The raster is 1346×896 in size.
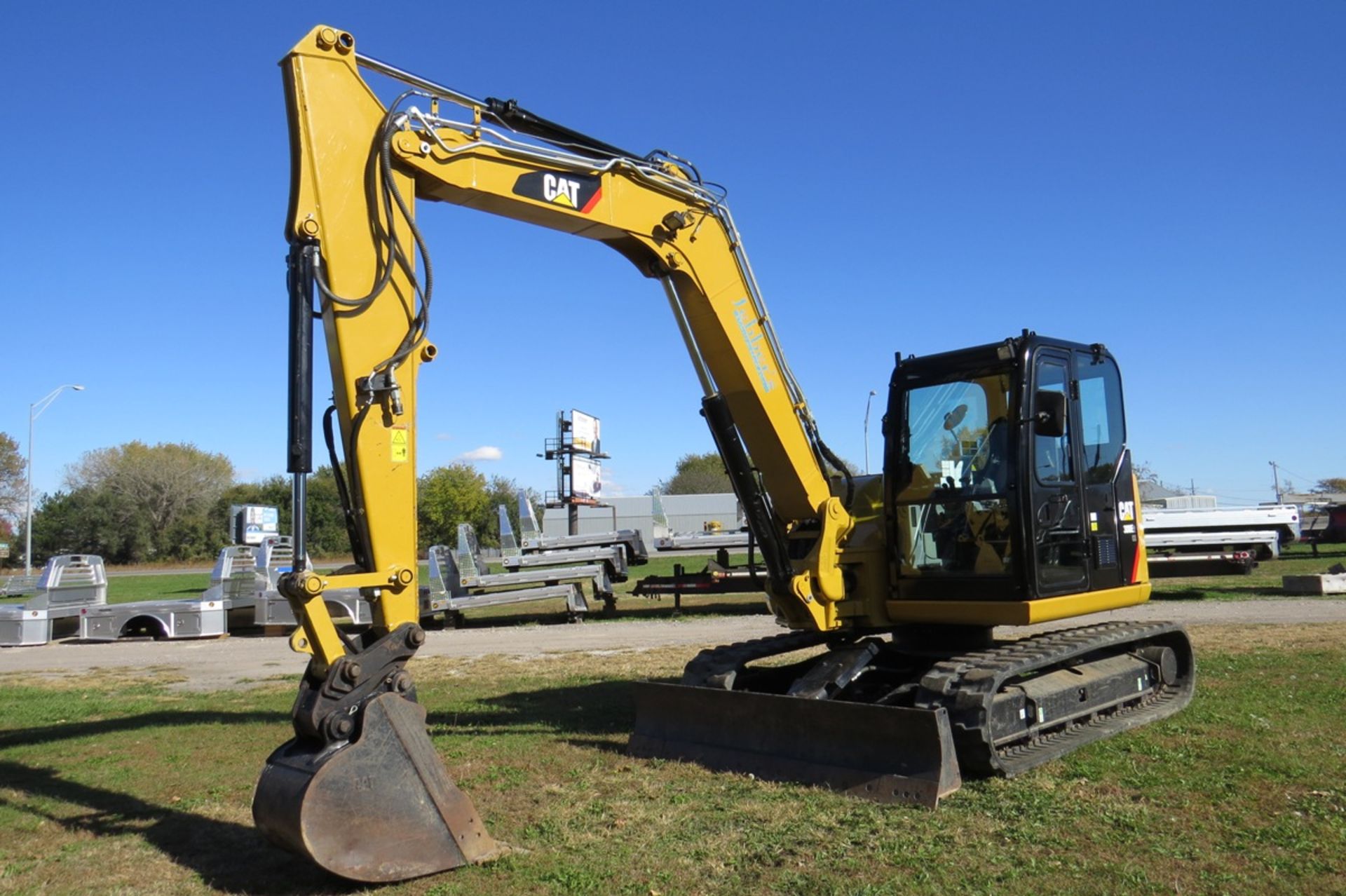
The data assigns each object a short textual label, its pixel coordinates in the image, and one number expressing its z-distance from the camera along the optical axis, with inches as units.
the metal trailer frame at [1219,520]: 898.3
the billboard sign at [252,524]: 1011.3
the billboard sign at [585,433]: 1331.2
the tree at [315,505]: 2425.0
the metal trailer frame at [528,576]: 823.7
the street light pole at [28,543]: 1704.0
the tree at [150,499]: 2768.2
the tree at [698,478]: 3585.1
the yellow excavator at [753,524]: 213.6
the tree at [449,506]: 2802.7
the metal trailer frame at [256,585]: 840.3
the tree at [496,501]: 2854.3
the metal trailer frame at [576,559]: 850.1
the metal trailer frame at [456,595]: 802.2
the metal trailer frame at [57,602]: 801.6
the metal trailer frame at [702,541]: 904.3
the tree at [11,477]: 2684.5
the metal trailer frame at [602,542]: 872.3
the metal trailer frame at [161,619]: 805.2
